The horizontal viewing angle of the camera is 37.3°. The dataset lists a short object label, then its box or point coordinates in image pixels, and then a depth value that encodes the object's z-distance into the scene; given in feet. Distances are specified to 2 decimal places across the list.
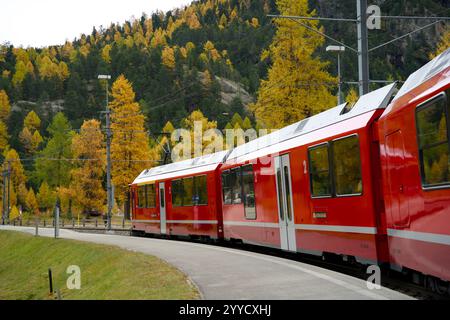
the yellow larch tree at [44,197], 353.67
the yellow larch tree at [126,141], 195.31
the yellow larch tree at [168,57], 629.51
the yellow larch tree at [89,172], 223.92
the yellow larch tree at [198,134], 189.35
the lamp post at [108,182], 138.00
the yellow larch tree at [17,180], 376.68
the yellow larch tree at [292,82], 117.39
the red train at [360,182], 29.32
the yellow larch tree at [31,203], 370.32
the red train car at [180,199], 77.56
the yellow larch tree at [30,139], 503.61
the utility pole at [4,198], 259.80
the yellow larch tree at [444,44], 124.36
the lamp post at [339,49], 89.67
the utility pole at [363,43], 57.77
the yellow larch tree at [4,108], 574.15
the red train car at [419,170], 28.09
